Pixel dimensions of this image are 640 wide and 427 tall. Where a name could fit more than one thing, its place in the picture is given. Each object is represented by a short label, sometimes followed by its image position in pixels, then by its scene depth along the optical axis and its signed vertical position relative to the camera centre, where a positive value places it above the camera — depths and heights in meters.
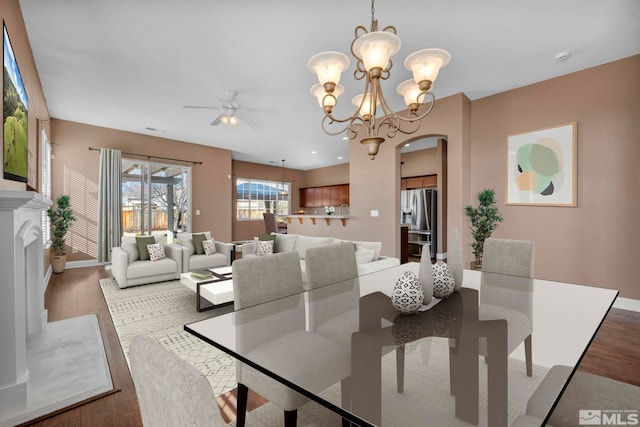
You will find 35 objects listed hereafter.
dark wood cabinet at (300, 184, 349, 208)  9.69 +0.56
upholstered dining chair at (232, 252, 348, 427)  1.12 -0.58
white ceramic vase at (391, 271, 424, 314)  1.39 -0.41
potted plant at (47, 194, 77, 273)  4.93 -0.26
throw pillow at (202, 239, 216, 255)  5.04 -0.62
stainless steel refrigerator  6.50 -0.11
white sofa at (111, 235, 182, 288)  4.07 -0.80
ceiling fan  4.05 +1.61
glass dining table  0.87 -0.56
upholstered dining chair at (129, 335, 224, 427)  0.43 -0.29
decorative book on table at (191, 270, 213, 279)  3.60 -0.81
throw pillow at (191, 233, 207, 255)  5.07 -0.56
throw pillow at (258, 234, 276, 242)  5.04 -0.45
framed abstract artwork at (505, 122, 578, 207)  3.51 +0.57
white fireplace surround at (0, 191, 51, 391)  1.60 -0.45
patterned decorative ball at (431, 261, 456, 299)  1.63 -0.41
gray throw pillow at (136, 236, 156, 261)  4.47 -0.54
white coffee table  2.96 -0.84
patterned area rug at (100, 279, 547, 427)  0.85 -1.10
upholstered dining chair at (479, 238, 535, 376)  1.32 -0.53
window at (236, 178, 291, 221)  9.63 +0.46
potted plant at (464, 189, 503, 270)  3.78 -0.11
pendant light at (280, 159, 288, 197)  10.22 +0.71
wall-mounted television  2.04 +0.73
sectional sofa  3.51 -0.58
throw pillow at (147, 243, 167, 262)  4.44 -0.62
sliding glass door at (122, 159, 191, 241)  6.38 +0.34
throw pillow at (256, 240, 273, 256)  4.77 -0.60
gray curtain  5.76 +0.20
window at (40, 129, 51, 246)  4.29 +0.62
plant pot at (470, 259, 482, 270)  3.77 -0.71
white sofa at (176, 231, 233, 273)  4.70 -0.77
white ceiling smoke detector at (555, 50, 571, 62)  3.05 +1.68
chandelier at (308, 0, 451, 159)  1.83 +1.01
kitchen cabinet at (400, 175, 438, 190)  6.98 +0.75
